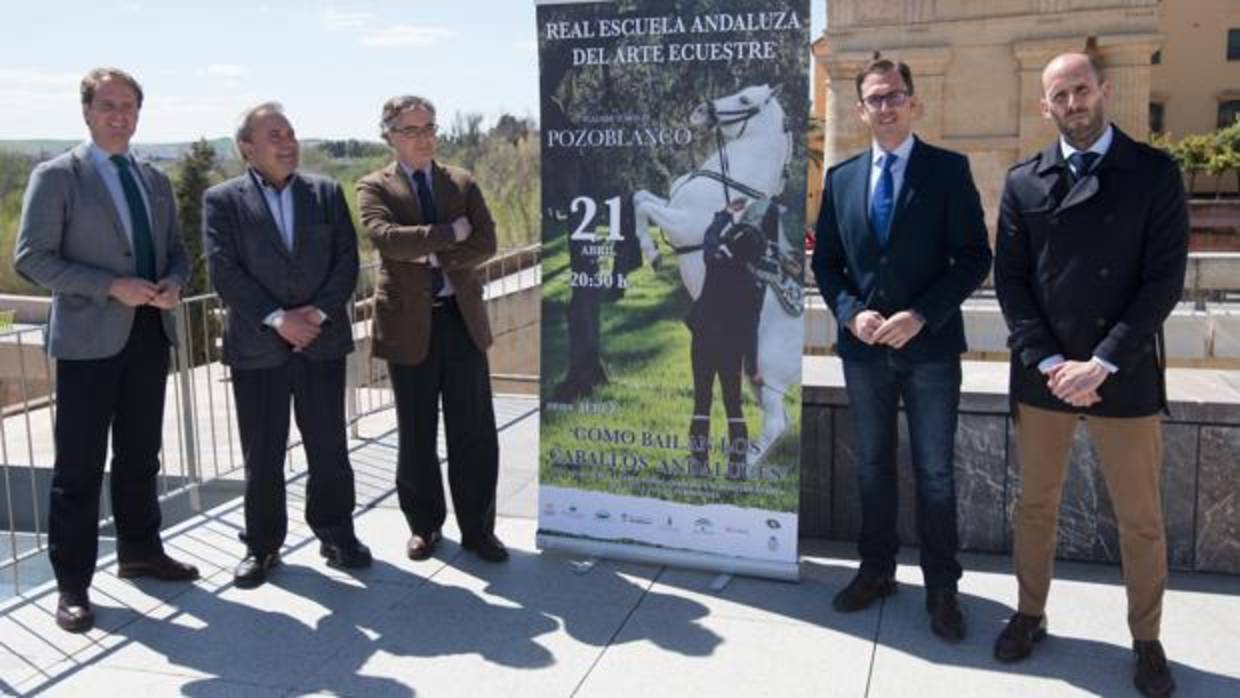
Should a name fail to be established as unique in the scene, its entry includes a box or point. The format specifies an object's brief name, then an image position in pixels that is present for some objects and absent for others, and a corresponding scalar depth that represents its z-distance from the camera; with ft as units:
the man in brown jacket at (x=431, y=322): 14.37
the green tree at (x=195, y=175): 97.19
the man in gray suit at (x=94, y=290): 12.80
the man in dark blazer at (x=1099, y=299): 10.52
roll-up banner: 13.51
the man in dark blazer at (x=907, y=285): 12.17
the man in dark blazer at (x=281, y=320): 13.85
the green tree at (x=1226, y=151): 125.29
